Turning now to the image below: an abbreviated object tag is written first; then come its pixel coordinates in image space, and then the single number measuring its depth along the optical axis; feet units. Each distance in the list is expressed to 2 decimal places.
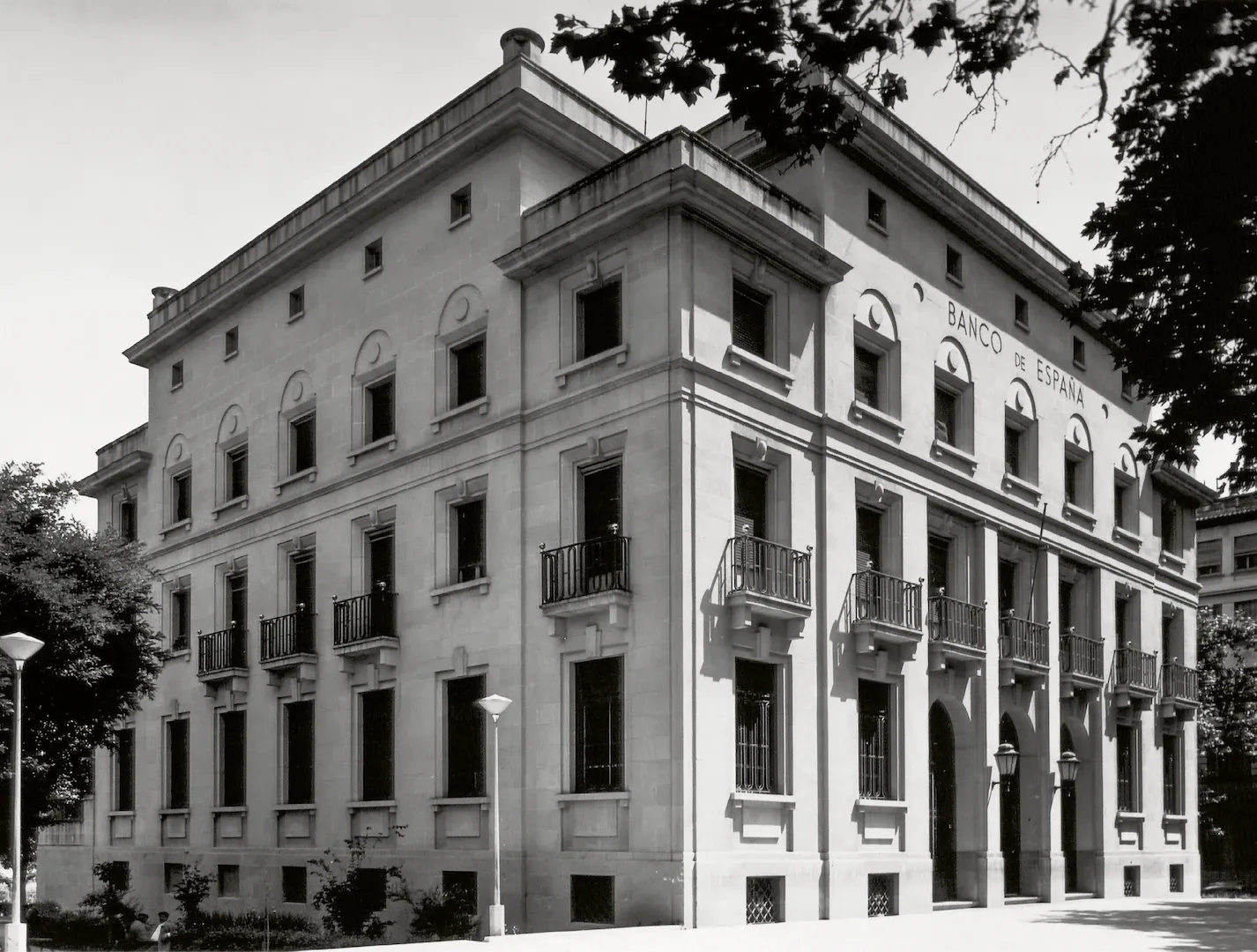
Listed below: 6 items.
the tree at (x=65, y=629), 93.04
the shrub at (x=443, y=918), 83.46
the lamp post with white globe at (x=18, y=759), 66.33
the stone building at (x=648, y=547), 80.74
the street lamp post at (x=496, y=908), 68.59
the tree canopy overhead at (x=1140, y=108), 31.37
